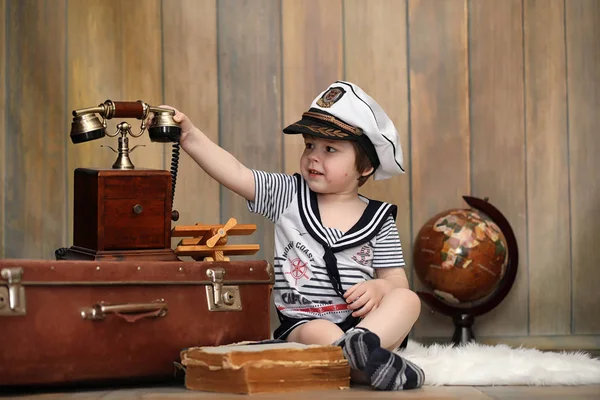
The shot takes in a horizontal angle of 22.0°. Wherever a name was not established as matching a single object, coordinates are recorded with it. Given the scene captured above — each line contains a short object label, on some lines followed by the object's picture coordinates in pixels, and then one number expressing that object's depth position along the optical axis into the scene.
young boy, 4.94
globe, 5.77
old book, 3.79
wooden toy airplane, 4.62
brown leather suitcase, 3.84
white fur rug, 4.24
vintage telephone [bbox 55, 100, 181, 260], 4.35
